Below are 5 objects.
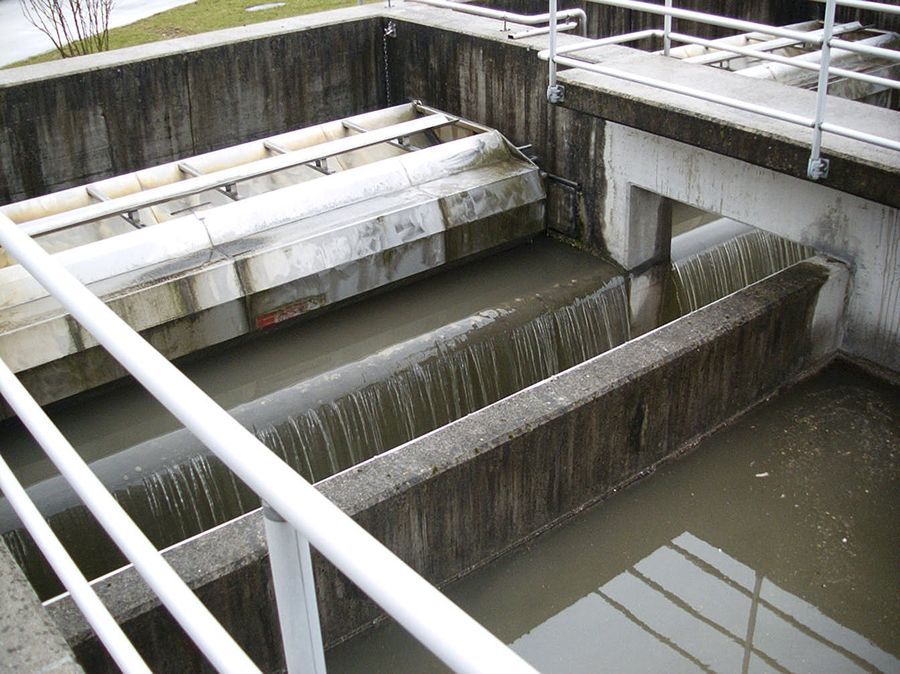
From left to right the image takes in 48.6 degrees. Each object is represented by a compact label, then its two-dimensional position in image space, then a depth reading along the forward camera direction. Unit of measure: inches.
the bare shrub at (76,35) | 441.4
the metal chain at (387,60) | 361.1
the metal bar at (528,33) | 317.7
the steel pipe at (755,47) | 326.0
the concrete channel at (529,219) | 179.5
